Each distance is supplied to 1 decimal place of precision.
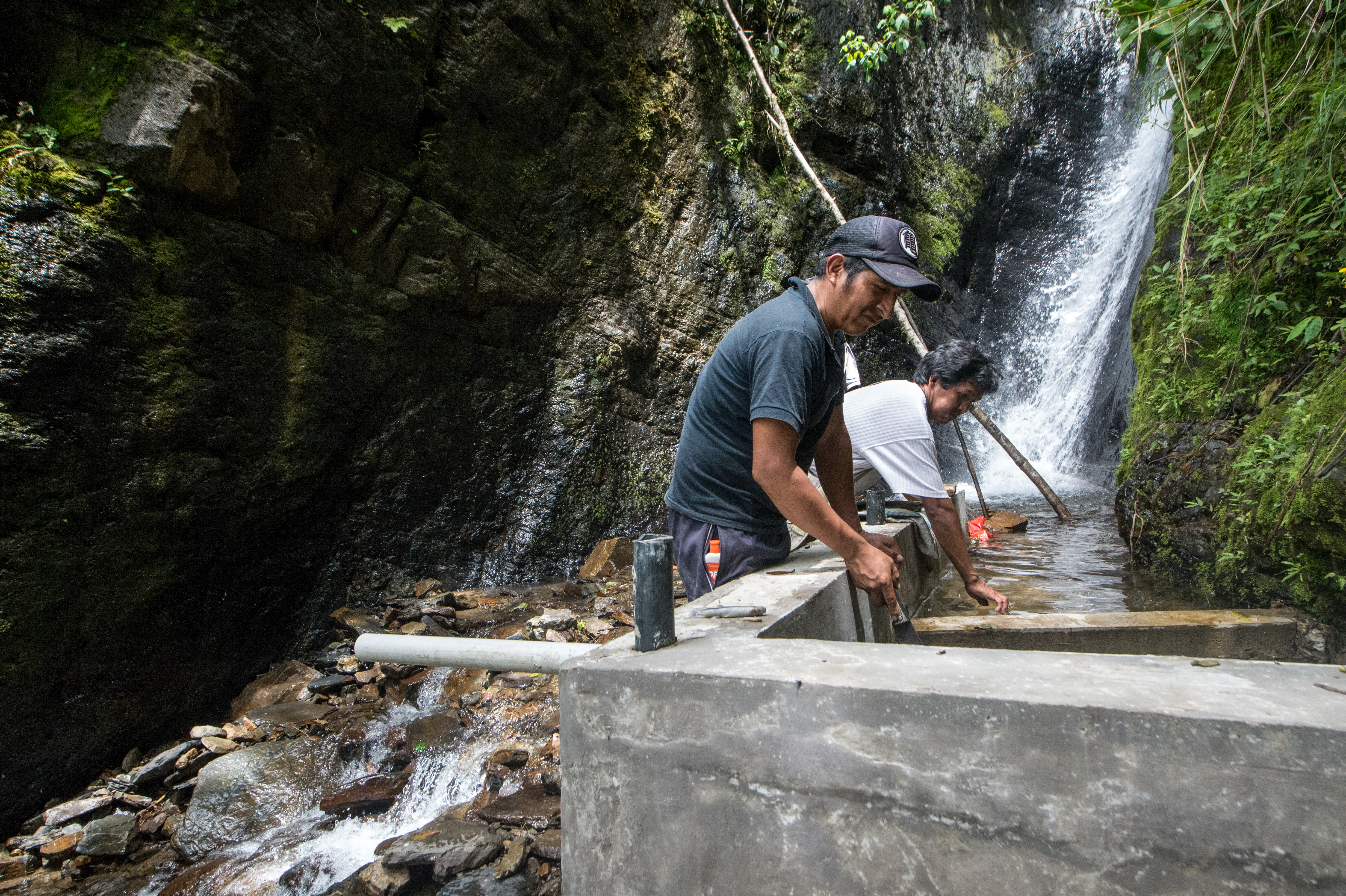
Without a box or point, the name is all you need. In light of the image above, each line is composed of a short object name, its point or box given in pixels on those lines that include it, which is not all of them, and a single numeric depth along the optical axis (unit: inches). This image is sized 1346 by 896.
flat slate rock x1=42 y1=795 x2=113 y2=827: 132.2
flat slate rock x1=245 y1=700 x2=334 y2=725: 156.3
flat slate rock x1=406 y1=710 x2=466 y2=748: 142.5
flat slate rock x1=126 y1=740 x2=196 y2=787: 141.0
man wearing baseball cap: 80.1
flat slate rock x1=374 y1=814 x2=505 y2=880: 99.3
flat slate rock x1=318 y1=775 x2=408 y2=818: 125.1
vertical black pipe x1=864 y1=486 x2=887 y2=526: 160.2
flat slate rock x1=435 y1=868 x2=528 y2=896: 95.3
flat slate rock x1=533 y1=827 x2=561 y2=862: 100.5
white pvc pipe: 72.3
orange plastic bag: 251.6
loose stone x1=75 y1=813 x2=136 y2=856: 120.7
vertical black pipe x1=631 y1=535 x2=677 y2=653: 66.4
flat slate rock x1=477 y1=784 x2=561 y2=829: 110.0
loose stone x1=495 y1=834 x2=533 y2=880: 98.3
